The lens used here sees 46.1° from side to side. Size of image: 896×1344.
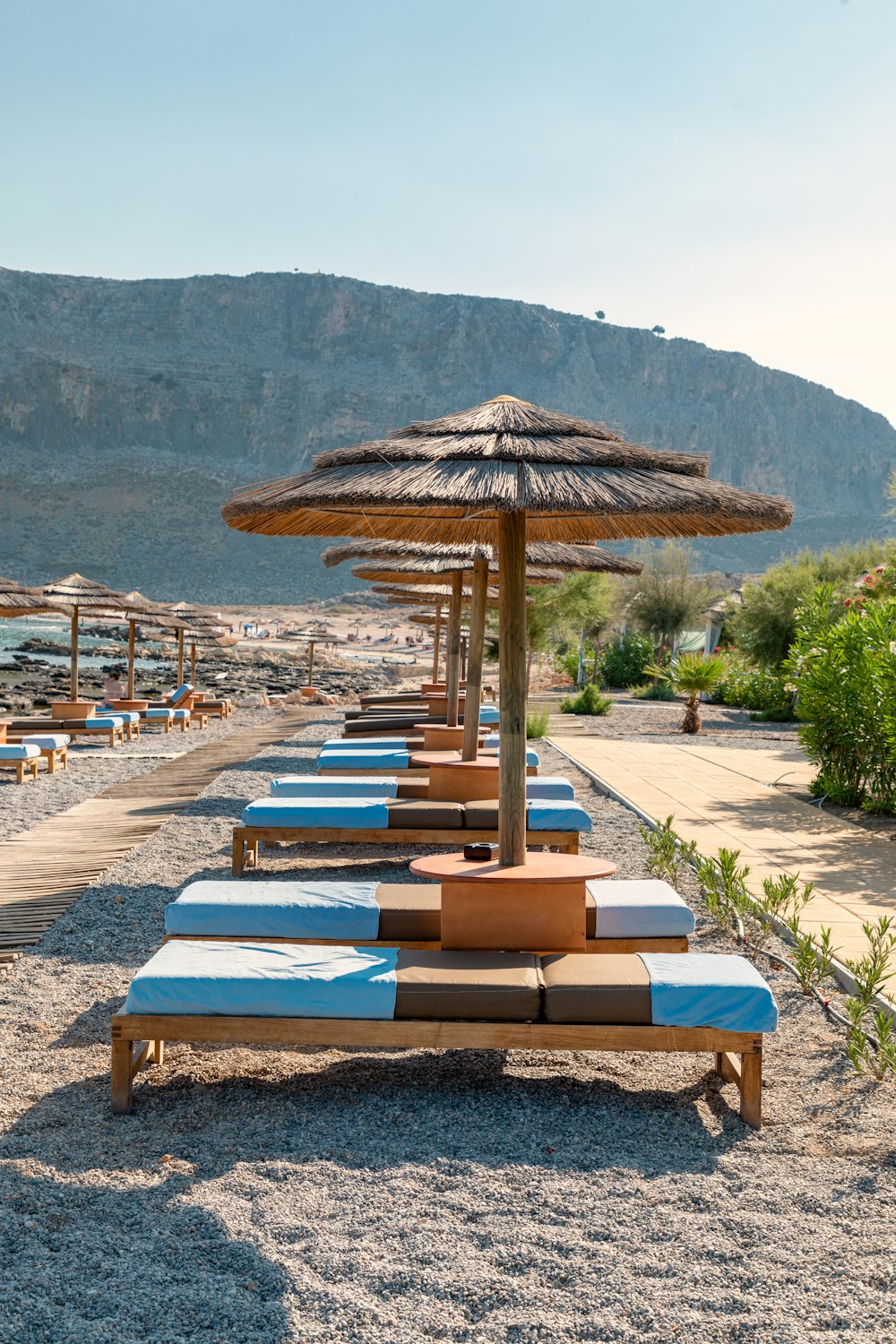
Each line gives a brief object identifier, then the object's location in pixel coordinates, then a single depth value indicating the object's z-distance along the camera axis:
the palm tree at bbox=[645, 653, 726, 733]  13.63
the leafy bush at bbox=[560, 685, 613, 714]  16.98
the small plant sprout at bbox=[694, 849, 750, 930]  4.97
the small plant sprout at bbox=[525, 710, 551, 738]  12.82
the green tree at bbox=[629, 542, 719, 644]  27.84
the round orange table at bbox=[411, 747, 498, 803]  6.86
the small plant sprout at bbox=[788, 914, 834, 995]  4.19
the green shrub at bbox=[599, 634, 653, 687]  23.41
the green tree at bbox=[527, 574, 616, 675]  23.34
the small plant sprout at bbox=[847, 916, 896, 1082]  3.39
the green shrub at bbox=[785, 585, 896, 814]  8.22
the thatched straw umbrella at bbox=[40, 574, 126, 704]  15.13
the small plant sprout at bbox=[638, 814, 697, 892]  5.90
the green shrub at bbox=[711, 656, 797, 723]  17.36
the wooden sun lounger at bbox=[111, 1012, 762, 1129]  3.12
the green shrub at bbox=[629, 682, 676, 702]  21.03
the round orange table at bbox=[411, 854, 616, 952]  3.72
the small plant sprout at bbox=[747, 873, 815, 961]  4.75
